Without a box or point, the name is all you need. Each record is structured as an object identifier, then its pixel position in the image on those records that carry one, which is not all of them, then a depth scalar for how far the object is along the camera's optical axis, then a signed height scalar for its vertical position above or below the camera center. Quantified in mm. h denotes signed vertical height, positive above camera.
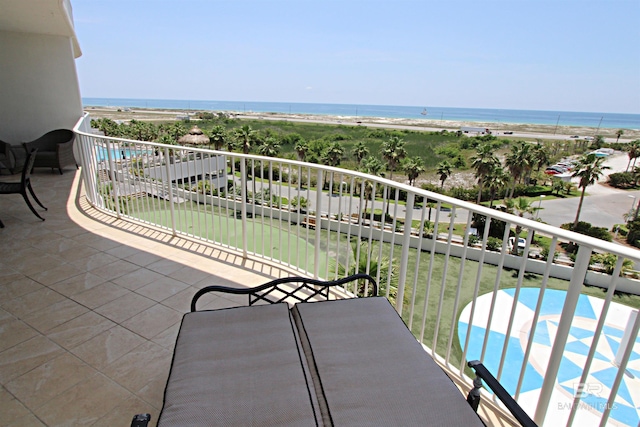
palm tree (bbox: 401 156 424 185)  36188 -5663
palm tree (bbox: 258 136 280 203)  38906 -4584
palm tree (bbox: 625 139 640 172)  45219 -3843
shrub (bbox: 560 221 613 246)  30130 -9750
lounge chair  1205 -1054
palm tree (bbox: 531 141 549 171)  40125 -4454
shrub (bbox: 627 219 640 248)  30081 -9835
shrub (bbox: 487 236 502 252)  24080 -8934
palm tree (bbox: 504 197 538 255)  28766 -8089
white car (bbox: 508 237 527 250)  25559 -9162
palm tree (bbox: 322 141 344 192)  37894 -4810
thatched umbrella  40216 -3876
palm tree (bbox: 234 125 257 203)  35906 -3134
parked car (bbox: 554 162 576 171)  47428 -6468
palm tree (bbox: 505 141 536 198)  35938 -4578
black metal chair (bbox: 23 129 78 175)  7203 -1022
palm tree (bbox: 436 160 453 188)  38156 -6141
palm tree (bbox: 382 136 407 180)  38000 -4333
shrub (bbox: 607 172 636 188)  45750 -7795
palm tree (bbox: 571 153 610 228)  31062 -4539
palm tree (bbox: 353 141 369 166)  42438 -4883
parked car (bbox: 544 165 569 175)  46125 -6959
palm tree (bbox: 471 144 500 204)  34375 -4769
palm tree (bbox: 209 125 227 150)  39438 -3533
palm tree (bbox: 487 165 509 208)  33844 -6068
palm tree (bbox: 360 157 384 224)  34375 -5452
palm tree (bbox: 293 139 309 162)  42094 -4982
